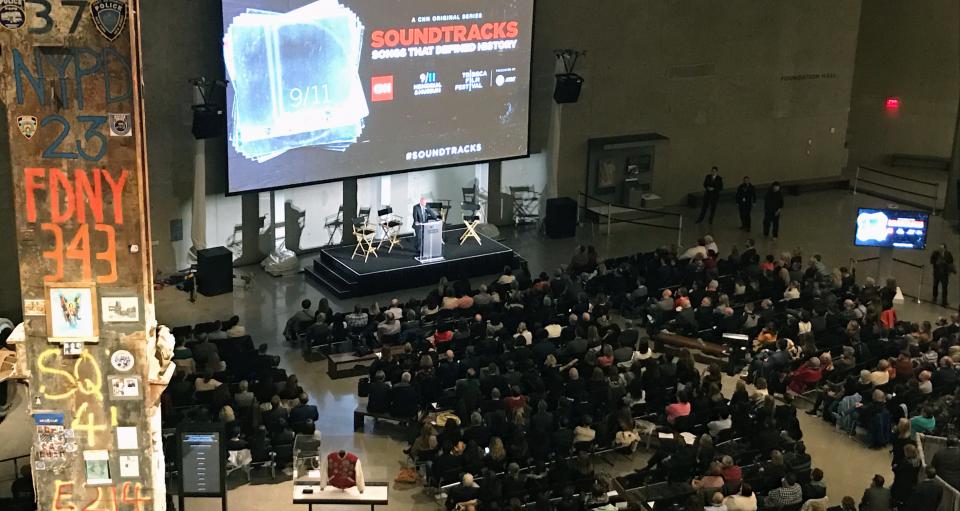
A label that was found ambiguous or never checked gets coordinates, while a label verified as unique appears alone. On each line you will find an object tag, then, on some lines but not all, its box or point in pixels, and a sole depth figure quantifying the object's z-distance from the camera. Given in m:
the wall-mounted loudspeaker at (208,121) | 21.44
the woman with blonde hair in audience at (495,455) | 15.50
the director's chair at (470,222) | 24.58
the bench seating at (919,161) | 33.19
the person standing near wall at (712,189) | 27.28
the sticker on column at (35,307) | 10.01
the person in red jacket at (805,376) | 18.75
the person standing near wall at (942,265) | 22.84
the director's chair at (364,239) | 23.47
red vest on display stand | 14.03
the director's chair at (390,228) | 23.81
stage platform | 22.80
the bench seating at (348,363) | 19.23
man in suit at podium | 23.09
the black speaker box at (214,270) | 22.38
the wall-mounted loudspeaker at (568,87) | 25.61
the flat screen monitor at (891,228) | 22.06
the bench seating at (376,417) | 17.38
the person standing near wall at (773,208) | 26.59
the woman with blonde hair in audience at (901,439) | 16.03
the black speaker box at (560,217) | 26.36
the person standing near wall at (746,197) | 26.89
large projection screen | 22.27
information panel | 13.48
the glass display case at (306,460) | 14.12
